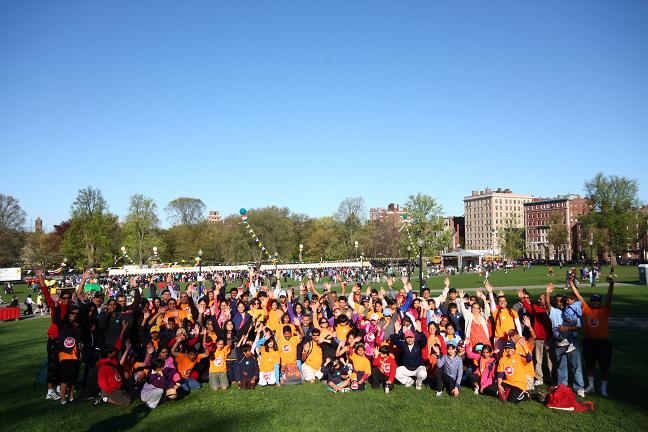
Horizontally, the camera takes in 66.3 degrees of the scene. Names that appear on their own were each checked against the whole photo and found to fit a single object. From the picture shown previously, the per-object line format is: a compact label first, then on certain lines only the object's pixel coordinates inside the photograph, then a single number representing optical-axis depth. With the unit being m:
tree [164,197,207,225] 104.12
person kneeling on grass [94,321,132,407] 8.92
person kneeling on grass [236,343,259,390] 10.18
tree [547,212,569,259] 108.25
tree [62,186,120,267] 72.12
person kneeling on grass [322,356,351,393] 9.76
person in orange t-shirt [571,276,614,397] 9.09
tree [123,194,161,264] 76.81
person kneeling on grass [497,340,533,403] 8.79
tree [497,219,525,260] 98.69
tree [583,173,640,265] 80.56
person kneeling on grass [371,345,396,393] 9.65
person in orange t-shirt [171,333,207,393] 10.09
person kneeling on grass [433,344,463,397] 9.27
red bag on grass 8.24
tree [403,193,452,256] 73.62
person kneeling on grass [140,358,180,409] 8.93
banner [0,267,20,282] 61.41
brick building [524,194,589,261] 138.40
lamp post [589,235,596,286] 36.57
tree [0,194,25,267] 70.25
